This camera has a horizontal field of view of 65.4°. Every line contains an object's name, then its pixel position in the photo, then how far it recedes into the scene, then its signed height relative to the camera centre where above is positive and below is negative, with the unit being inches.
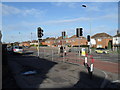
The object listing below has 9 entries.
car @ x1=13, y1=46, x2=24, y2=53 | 746.8 -37.5
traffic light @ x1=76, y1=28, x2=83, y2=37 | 357.8 +46.7
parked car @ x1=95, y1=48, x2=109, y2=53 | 1012.1 -75.5
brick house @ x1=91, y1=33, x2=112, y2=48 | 1561.5 +70.7
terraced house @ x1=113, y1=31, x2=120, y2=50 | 1282.0 +28.0
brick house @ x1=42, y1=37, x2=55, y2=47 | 2559.8 +89.9
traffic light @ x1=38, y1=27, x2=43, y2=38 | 432.7 +57.2
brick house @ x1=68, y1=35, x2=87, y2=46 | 1971.5 +72.0
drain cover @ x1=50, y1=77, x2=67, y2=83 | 207.4 -81.8
